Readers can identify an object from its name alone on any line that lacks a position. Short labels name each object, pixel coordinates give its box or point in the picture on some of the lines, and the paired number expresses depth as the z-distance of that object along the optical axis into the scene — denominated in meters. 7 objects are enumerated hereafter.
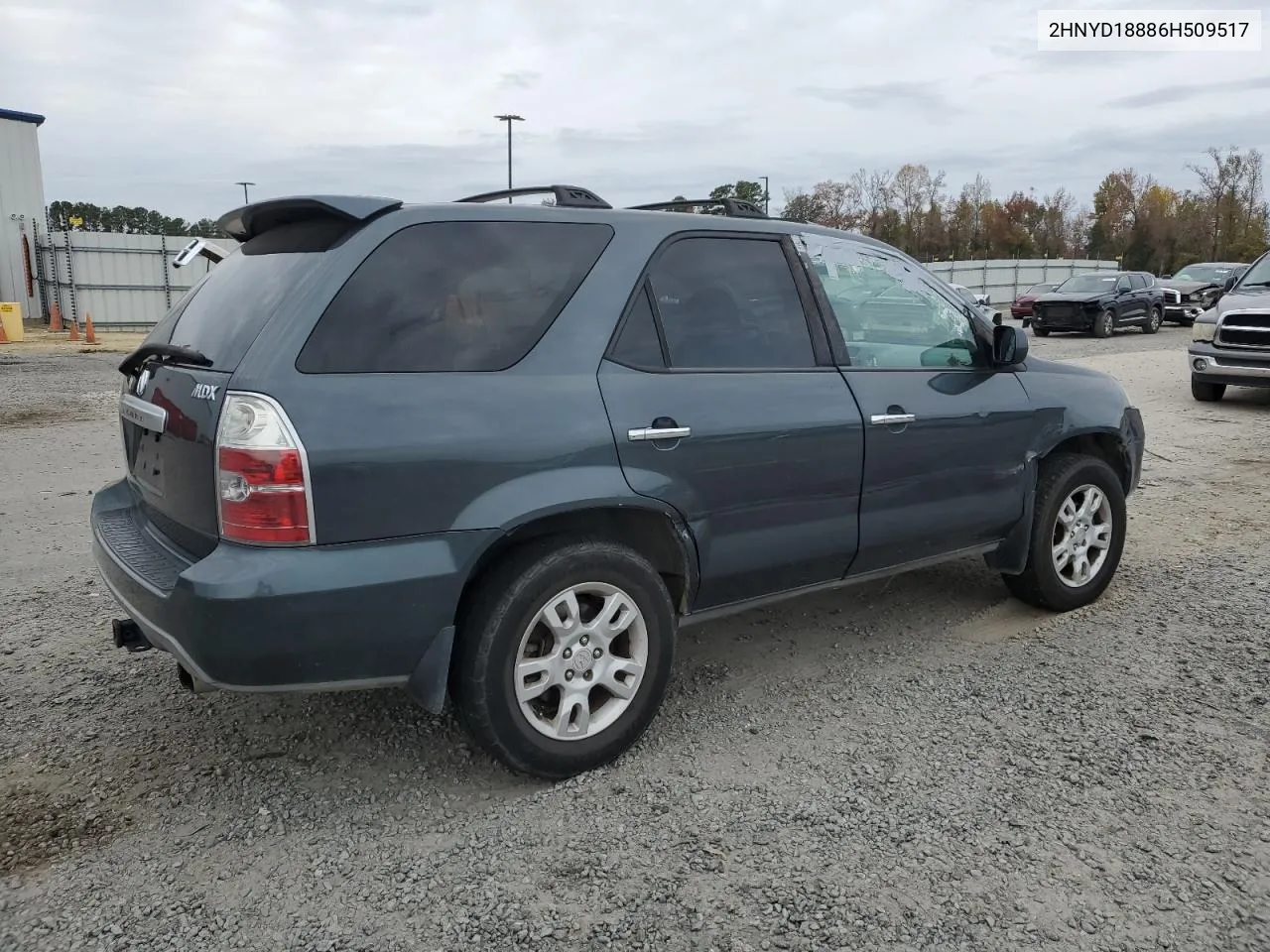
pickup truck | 11.13
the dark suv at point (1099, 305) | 23.84
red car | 28.12
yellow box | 21.76
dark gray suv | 2.71
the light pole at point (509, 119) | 38.52
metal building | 27.41
